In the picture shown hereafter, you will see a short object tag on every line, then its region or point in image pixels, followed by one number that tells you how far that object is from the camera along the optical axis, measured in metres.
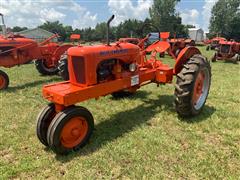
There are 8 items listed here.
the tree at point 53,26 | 62.00
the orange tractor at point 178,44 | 13.06
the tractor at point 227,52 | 10.93
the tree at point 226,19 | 36.58
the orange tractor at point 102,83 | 2.66
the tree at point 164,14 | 37.39
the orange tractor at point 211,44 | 17.66
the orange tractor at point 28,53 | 5.96
